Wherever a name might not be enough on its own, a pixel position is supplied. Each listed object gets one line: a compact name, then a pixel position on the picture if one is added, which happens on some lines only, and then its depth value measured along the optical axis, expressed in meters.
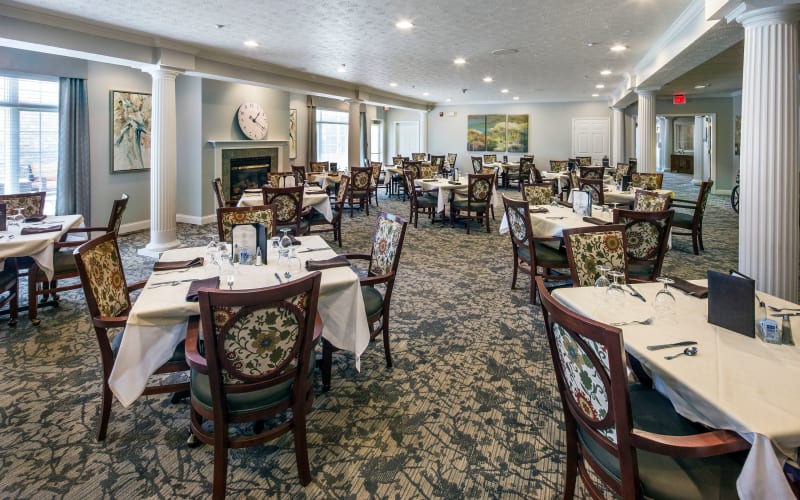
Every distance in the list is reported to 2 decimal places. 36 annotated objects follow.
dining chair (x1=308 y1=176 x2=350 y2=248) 6.61
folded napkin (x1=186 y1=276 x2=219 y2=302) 2.20
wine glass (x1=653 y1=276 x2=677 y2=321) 1.99
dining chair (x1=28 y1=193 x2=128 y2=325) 3.95
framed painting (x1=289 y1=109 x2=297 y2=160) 12.06
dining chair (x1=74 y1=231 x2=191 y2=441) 2.22
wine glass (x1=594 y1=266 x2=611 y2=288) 2.34
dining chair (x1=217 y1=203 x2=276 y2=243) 3.74
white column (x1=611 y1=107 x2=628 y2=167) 14.55
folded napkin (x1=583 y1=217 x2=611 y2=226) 4.31
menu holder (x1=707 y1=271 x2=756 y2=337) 1.77
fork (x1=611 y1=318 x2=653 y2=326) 1.92
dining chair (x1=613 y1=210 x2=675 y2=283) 3.70
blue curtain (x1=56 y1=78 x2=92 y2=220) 6.74
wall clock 9.43
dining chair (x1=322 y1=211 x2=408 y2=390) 2.86
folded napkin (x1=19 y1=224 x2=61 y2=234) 3.91
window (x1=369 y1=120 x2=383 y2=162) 17.65
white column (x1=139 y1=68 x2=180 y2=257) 6.52
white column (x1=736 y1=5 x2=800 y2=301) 3.45
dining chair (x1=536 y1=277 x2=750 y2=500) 1.29
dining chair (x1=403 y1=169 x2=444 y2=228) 8.43
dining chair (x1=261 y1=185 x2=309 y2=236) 5.46
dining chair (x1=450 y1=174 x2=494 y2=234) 7.70
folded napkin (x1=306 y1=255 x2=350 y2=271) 2.72
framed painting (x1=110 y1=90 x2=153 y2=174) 7.46
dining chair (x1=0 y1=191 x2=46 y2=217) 4.70
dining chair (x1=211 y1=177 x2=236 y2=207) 6.24
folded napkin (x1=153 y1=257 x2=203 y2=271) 2.75
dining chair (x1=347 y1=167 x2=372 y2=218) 9.28
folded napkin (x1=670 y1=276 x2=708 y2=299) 2.22
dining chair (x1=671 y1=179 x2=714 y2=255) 6.32
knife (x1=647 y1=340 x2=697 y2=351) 1.68
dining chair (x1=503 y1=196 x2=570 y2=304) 4.28
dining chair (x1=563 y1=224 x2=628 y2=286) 2.79
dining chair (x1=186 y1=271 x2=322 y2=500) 1.71
